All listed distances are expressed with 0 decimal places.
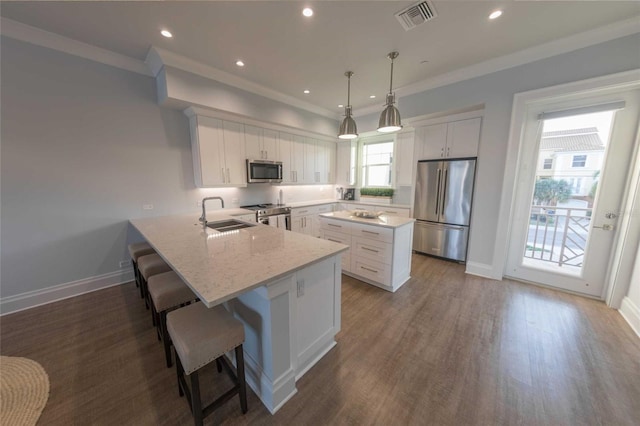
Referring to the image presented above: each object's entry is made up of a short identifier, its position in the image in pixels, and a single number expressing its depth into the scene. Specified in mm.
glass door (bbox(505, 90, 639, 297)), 2447
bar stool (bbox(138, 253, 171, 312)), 2045
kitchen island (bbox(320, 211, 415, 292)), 2762
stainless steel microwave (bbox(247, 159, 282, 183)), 3930
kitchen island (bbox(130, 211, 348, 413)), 1249
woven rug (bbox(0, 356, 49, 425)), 1360
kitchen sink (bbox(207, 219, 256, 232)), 2605
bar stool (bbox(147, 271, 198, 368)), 1592
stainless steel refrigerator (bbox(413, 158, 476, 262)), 3566
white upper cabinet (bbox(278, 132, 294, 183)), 4473
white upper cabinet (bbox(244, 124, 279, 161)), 3923
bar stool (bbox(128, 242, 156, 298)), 2488
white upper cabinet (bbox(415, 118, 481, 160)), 3441
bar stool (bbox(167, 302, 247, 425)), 1154
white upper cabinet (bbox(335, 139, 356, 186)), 5527
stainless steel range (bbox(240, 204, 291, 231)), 3973
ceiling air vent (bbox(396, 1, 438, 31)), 1980
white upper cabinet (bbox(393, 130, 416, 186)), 4512
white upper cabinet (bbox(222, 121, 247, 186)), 3621
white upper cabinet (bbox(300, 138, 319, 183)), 4996
